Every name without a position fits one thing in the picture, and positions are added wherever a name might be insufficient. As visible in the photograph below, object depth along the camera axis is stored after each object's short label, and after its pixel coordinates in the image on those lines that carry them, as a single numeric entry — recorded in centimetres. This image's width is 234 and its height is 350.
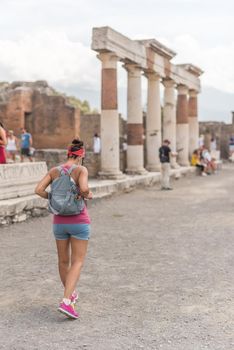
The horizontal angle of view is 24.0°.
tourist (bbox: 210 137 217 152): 3221
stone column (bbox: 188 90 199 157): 2641
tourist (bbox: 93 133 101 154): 2117
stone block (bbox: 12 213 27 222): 1005
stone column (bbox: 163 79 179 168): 2220
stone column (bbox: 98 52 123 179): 1549
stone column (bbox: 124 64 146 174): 1766
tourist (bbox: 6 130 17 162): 1839
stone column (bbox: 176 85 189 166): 2425
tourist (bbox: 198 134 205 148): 2952
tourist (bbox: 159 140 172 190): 1666
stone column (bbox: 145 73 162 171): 2006
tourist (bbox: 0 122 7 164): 1001
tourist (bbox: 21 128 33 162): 1799
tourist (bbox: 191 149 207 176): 2406
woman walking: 489
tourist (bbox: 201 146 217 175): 2459
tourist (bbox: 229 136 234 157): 3249
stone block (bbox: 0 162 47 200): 1016
